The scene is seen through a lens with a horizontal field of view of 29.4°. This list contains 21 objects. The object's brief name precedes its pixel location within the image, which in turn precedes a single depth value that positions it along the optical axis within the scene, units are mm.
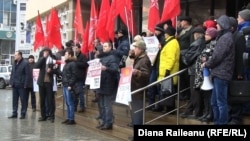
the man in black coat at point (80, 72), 12955
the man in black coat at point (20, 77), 14078
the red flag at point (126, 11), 11984
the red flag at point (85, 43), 14148
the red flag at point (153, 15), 11492
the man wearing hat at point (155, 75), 10391
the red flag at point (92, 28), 14078
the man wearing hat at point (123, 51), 11516
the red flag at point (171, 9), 10328
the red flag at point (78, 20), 15328
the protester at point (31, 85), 14531
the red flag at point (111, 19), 12344
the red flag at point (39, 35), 19609
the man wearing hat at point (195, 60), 8898
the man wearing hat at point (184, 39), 9789
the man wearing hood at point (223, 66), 7562
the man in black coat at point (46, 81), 13219
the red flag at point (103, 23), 12805
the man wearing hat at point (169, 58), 9430
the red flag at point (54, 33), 17219
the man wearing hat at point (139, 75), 9250
